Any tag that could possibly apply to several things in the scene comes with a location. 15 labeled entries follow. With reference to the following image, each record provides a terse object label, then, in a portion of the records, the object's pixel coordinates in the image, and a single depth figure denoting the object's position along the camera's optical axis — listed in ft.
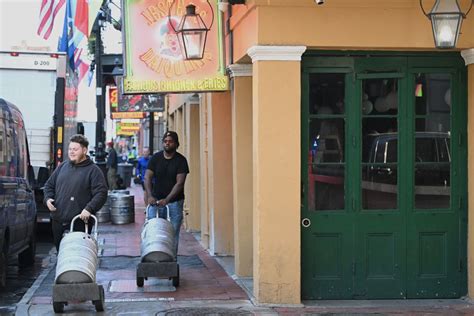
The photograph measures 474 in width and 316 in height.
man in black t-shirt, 34.96
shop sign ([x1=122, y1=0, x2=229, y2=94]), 32.32
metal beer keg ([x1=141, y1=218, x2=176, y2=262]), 31.19
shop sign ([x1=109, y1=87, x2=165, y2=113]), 67.26
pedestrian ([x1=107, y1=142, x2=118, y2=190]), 84.07
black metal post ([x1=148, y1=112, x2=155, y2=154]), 78.51
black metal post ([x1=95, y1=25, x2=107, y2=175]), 65.87
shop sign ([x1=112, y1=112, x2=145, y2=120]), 93.20
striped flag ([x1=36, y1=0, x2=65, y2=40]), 49.71
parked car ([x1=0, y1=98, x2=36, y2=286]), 32.24
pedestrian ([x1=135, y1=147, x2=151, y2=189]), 79.06
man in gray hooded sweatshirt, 29.35
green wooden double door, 29.55
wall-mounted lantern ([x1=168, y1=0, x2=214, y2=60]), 31.42
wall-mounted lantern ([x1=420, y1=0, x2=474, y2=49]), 25.48
